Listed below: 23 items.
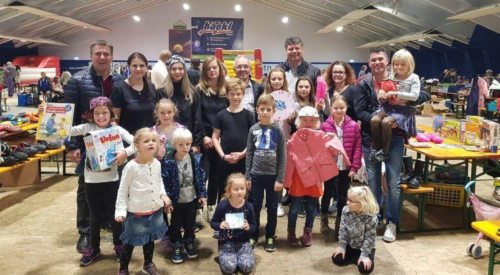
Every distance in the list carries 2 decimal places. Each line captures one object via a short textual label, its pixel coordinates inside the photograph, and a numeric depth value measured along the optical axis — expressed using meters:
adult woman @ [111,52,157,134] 3.29
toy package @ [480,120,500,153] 4.00
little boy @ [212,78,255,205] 3.53
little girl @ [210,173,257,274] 3.10
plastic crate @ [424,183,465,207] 4.64
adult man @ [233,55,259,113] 4.01
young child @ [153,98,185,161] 3.22
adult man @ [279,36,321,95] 4.11
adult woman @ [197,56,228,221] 3.75
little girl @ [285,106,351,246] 3.52
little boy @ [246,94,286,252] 3.36
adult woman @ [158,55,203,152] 3.59
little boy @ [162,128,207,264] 3.19
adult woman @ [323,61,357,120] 3.96
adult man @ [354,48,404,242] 3.74
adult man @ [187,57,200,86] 4.48
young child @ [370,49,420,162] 3.59
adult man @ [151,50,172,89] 4.12
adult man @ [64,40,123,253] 3.28
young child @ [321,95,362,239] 3.67
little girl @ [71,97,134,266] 3.05
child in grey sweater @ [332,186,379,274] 3.12
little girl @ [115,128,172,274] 2.80
